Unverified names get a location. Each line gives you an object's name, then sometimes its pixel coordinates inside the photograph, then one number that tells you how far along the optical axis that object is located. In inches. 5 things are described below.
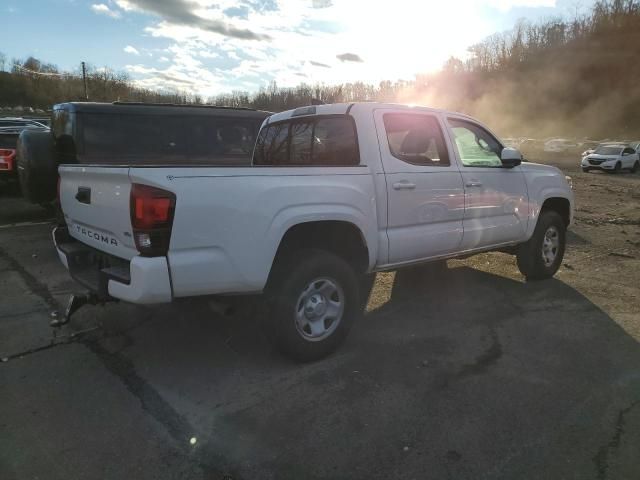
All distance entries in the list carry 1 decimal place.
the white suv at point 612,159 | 1063.6
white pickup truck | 115.9
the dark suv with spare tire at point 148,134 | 254.1
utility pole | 2037.4
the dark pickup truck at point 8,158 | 402.9
